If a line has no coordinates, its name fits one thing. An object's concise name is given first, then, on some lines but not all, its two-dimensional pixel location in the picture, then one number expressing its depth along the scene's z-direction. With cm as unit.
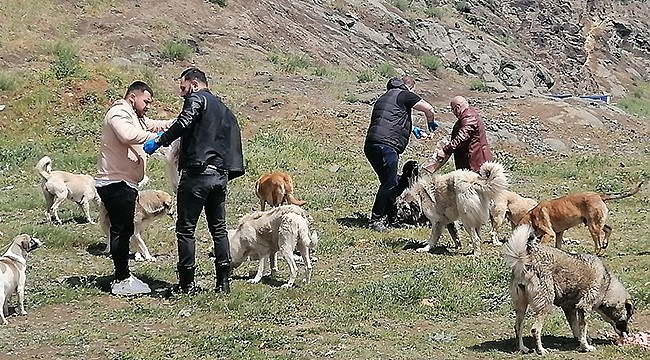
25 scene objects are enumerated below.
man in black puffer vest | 1167
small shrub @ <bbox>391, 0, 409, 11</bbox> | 4353
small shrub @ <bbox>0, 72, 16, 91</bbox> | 2053
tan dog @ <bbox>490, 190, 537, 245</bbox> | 1085
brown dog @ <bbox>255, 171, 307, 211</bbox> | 1184
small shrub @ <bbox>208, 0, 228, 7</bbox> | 3241
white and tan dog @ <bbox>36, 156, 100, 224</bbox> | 1215
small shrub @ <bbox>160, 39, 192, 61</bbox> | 2645
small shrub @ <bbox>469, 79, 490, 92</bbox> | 3256
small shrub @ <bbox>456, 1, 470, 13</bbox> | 4859
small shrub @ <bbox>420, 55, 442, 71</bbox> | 3650
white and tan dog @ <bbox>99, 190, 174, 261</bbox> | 1018
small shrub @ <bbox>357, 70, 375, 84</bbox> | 3002
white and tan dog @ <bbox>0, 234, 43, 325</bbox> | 744
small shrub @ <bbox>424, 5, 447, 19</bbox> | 4472
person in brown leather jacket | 1087
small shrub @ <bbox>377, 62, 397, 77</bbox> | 3278
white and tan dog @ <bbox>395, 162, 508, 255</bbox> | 1006
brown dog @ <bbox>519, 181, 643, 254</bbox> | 1040
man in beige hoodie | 805
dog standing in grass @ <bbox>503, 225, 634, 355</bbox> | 621
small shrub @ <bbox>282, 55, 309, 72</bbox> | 2892
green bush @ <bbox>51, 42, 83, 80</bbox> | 2147
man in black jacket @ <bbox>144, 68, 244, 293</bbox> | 783
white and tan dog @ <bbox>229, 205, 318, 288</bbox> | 869
